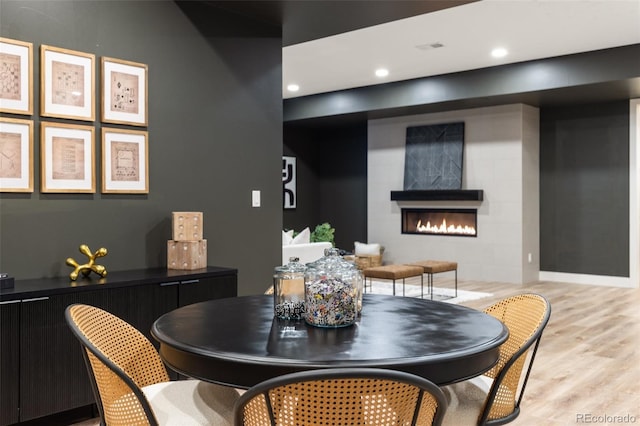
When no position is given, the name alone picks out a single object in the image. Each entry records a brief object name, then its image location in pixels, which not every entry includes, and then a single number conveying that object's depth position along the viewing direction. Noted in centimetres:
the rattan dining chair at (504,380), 171
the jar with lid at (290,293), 197
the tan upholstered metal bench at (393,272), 626
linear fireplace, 862
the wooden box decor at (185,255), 349
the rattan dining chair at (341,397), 122
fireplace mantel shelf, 832
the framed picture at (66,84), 311
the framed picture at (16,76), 295
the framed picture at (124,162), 339
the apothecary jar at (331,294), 185
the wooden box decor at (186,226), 352
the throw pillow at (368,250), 912
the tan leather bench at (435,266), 677
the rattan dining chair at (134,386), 164
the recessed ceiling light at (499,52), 642
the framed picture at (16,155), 295
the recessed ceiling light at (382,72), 738
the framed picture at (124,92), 338
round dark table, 149
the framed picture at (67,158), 311
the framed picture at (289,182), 1051
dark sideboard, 257
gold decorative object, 307
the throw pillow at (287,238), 698
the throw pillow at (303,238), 706
